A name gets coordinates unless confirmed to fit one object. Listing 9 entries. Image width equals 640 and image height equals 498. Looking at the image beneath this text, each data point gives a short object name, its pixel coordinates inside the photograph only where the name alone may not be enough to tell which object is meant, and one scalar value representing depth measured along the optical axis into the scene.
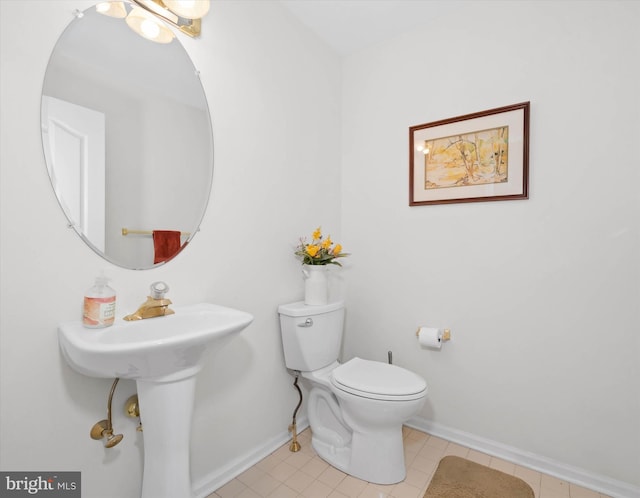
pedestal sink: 0.94
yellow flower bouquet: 1.84
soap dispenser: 1.04
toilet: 1.47
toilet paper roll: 1.81
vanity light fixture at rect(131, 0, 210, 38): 1.26
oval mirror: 1.06
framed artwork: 1.66
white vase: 1.83
